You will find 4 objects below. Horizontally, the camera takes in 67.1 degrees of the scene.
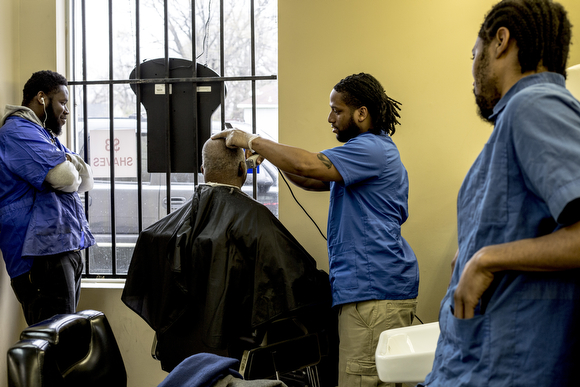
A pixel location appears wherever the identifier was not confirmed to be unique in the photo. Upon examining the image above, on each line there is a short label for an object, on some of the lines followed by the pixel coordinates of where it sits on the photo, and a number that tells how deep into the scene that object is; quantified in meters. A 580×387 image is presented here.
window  2.68
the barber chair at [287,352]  1.88
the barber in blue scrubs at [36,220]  2.17
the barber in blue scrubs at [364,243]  1.58
